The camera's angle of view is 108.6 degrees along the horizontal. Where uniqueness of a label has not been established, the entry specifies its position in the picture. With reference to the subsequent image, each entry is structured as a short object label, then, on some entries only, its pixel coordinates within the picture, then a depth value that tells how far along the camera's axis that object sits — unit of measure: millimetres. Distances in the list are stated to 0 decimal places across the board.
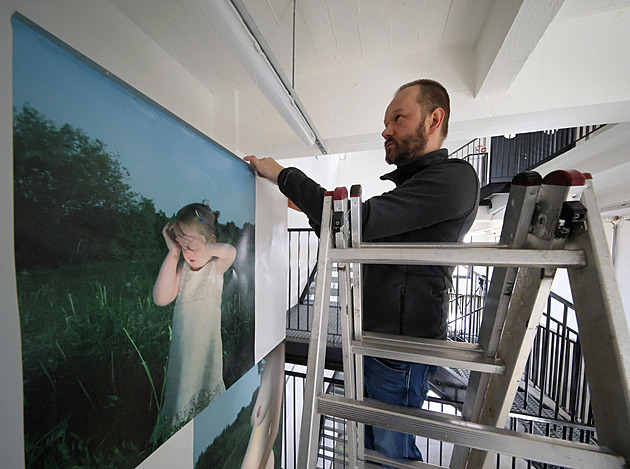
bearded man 765
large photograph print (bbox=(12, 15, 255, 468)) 401
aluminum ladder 463
